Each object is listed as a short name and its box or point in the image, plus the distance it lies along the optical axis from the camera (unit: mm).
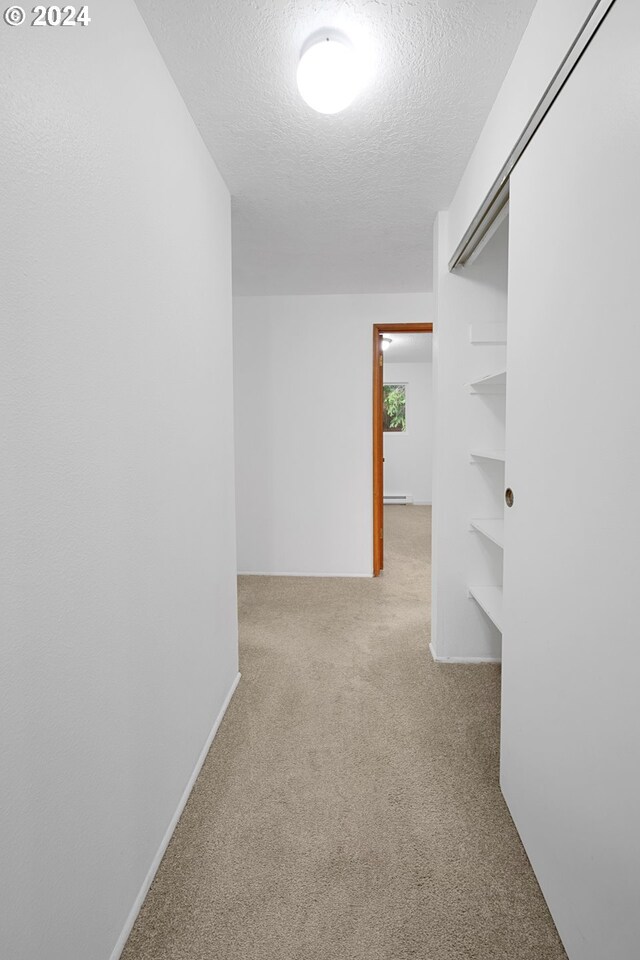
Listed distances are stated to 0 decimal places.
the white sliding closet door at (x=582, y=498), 912
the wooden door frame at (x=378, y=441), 4188
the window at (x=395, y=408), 8414
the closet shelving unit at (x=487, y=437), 2625
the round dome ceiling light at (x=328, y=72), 1409
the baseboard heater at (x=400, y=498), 8391
